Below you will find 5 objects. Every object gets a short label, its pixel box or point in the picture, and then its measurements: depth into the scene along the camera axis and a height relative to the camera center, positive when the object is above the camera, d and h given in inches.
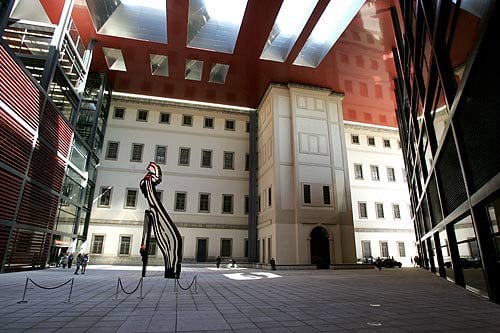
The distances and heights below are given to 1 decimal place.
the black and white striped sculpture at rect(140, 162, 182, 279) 547.8 +39.0
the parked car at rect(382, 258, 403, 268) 1147.9 -27.3
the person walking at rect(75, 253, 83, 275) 609.2 -17.9
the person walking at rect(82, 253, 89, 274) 632.7 -22.2
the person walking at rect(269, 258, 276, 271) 868.6 -28.3
